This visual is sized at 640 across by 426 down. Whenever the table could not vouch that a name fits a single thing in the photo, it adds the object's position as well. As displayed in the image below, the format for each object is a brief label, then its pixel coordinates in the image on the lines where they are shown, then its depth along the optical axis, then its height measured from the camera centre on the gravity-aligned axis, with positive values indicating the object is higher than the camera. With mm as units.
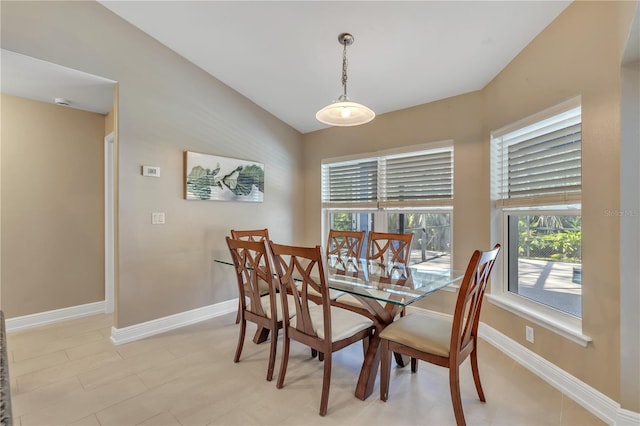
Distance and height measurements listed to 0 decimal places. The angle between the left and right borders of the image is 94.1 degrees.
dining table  1895 -514
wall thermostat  2915 +409
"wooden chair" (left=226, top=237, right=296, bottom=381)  2062 -616
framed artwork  3244 +400
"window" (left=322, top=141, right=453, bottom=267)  3262 +205
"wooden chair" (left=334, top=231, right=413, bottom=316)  2355 -494
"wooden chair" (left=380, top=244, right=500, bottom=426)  1605 -756
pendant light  2078 +735
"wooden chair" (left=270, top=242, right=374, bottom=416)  1799 -738
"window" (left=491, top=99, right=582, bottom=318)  2088 +55
